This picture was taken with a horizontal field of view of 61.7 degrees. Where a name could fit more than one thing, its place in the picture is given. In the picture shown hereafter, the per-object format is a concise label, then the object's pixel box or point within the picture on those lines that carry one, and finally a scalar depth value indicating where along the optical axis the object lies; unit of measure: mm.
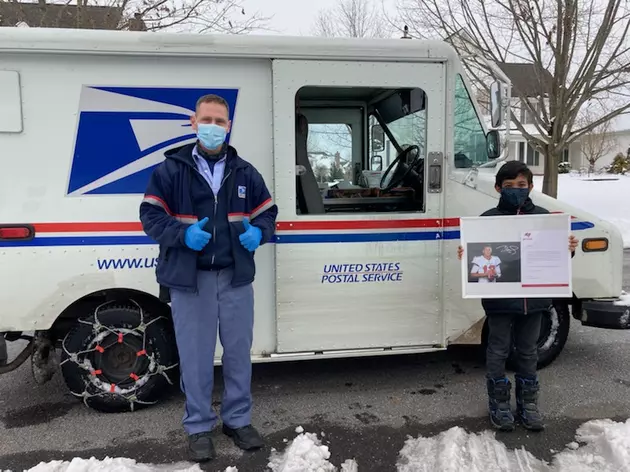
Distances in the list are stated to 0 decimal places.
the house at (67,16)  9922
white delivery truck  3350
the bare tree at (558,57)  9359
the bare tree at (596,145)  33625
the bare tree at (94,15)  9961
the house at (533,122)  10281
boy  3301
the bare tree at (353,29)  16550
